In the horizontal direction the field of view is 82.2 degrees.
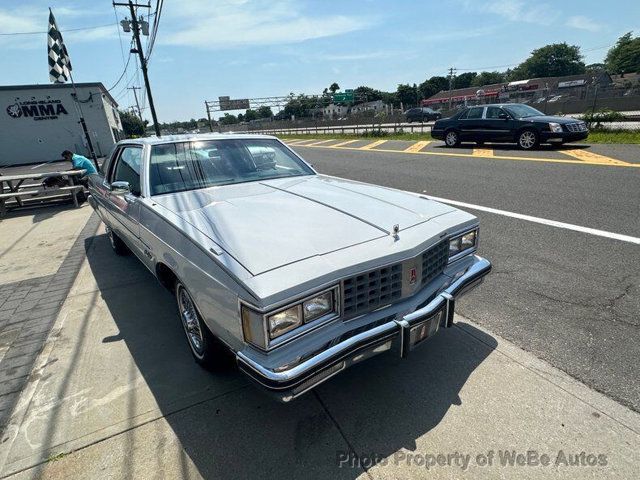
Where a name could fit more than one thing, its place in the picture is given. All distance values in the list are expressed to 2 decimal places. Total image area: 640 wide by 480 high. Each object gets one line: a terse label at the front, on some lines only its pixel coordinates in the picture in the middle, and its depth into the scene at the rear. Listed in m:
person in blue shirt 9.11
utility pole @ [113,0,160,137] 17.85
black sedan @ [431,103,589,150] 11.14
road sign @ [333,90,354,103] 60.97
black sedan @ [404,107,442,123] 36.19
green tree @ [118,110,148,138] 73.32
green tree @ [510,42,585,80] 95.19
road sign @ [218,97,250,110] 63.12
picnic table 8.39
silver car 1.82
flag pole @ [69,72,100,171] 11.35
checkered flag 9.88
